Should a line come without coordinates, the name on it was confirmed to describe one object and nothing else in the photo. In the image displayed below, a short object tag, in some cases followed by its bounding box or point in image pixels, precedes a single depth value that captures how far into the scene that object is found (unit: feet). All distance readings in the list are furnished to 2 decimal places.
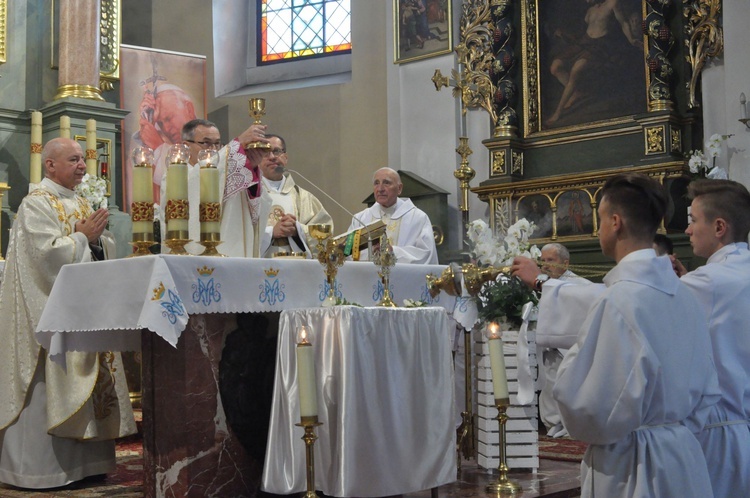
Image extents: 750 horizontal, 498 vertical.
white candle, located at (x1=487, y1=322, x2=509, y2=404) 13.66
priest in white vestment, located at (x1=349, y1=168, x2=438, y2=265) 21.97
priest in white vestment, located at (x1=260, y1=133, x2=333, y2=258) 21.12
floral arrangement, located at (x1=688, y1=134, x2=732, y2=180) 26.86
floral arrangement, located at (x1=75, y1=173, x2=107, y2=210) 24.98
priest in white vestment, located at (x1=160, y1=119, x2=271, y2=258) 16.65
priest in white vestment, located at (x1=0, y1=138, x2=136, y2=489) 16.83
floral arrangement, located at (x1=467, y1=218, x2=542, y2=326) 18.51
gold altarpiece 29.12
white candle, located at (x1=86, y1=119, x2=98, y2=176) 29.66
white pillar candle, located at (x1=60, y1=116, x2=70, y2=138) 30.94
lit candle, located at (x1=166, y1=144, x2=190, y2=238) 14.52
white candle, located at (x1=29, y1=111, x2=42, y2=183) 28.55
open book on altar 15.61
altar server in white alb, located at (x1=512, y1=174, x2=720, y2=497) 8.53
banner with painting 37.52
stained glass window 41.39
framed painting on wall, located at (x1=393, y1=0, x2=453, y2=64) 35.09
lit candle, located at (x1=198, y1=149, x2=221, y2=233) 14.79
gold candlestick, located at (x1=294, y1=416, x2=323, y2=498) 10.99
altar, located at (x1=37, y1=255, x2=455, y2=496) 13.50
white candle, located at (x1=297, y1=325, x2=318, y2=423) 11.01
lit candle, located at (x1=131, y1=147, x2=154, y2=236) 14.58
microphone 15.78
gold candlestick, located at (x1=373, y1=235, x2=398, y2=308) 14.81
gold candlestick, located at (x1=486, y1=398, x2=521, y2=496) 14.27
